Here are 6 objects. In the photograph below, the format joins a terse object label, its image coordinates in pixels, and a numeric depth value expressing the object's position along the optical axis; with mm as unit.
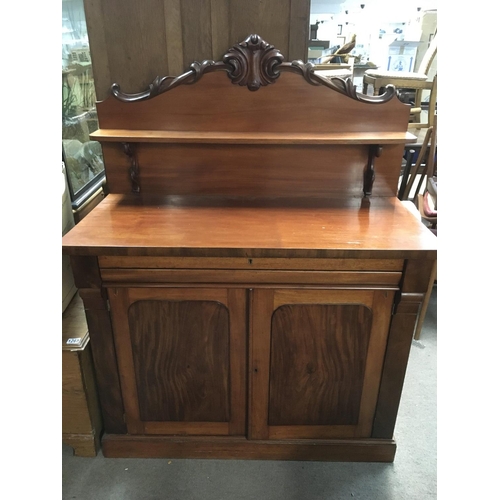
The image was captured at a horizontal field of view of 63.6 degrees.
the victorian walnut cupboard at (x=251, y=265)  1124
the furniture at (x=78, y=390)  1302
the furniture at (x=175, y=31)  1219
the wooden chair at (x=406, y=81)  3262
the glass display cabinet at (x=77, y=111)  1706
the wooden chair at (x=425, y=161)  2127
